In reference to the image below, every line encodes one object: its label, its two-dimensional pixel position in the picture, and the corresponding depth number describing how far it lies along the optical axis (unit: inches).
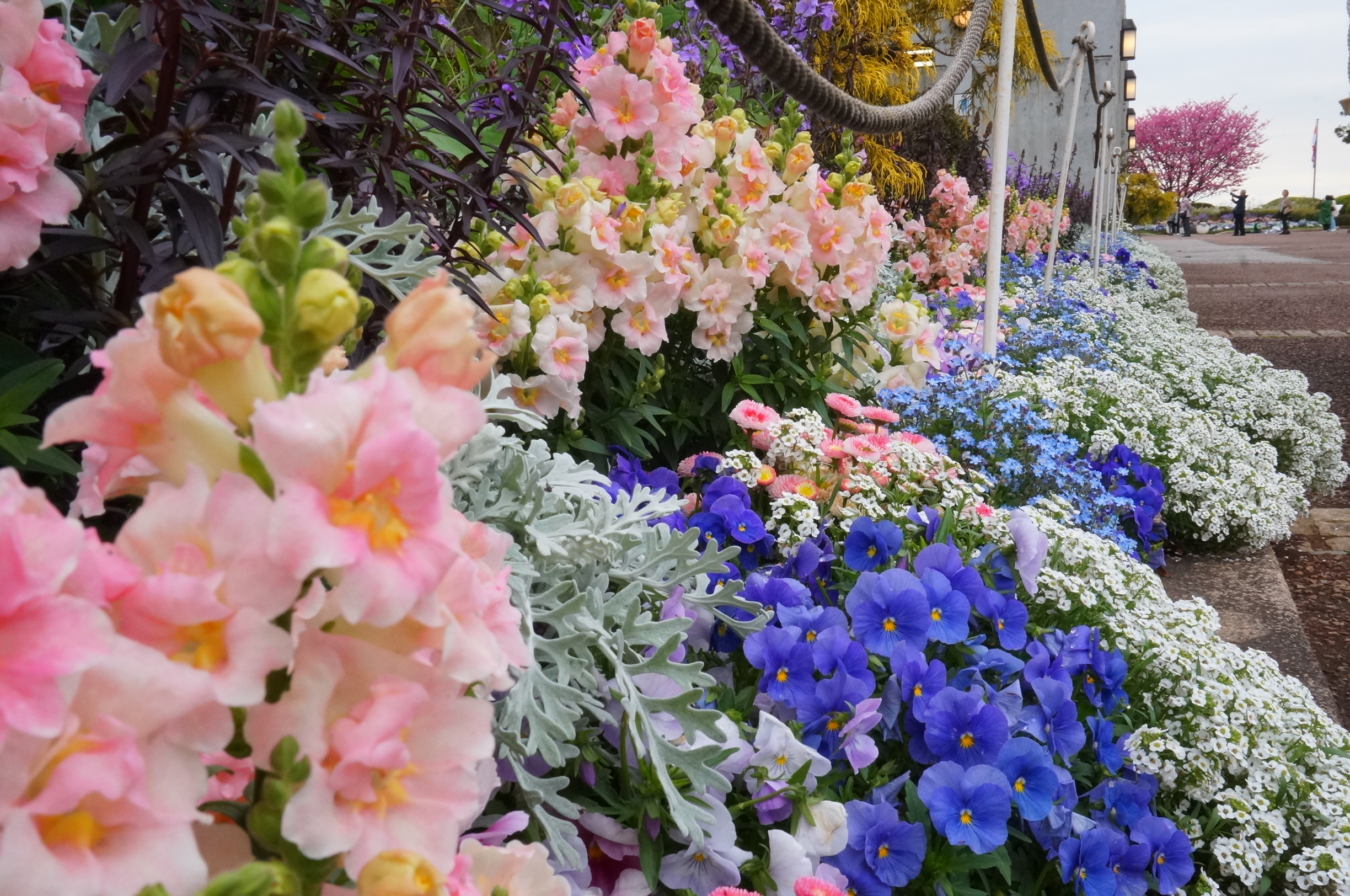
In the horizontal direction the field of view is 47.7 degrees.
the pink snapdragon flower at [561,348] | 35.5
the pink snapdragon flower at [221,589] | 11.0
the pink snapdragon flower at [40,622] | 9.9
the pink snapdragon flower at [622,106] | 39.4
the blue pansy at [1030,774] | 29.8
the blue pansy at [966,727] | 29.8
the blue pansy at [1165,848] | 31.5
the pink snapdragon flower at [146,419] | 12.2
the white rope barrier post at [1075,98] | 198.9
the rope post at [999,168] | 53.3
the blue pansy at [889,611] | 31.2
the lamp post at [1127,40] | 416.5
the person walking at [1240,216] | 1200.1
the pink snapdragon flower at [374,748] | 11.7
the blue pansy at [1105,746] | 32.8
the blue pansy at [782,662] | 30.1
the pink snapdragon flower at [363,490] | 11.1
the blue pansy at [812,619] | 31.6
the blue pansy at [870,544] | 34.4
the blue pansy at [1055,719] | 31.8
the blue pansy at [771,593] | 32.3
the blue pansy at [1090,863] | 30.2
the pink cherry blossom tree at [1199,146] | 1534.7
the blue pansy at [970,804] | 28.5
